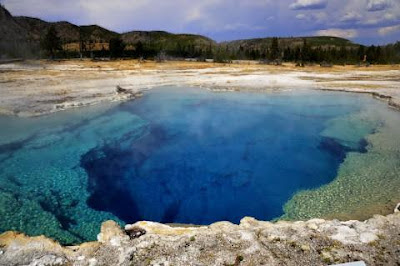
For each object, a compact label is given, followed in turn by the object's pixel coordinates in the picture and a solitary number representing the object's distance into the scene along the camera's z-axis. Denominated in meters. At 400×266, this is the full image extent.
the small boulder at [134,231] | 5.31
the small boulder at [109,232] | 5.21
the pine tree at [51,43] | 53.00
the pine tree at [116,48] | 54.47
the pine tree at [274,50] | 53.55
